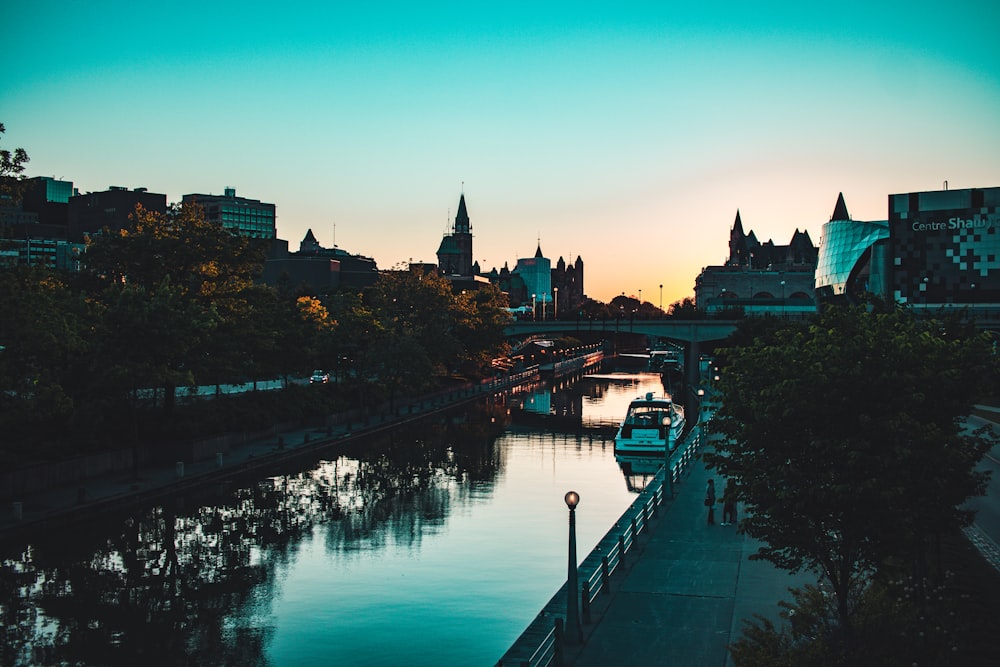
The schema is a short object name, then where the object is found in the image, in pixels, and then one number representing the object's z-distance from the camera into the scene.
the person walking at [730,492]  20.37
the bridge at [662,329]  132.00
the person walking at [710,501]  37.34
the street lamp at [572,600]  23.20
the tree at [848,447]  18.73
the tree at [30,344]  35.19
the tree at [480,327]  112.81
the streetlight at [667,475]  43.12
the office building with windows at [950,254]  102.62
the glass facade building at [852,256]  138.75
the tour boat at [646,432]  62.59
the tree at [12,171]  36.03
